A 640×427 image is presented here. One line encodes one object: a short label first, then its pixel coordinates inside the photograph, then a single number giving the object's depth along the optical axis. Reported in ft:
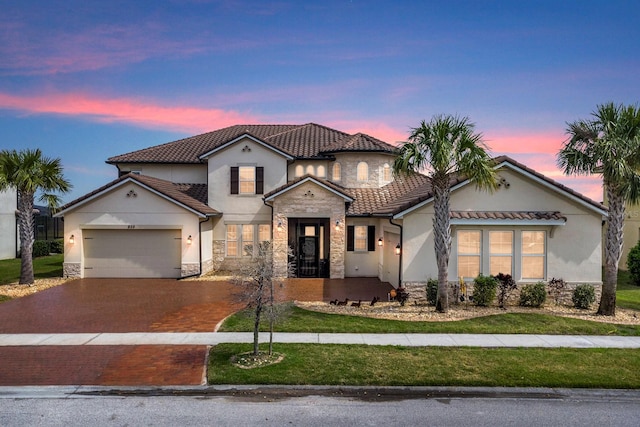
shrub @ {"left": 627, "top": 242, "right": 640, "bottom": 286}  71.05
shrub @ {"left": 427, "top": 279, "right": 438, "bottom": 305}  48.96
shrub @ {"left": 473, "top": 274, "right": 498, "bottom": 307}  48.70
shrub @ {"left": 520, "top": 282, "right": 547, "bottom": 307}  48.93
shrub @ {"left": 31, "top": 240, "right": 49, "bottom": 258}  100.83
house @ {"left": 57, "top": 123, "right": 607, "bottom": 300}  52.03
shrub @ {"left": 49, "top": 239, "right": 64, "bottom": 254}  106.83
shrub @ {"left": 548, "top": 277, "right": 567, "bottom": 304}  51.03
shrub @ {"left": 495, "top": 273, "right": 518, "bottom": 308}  48.93
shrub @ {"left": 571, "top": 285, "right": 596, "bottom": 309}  48.96
